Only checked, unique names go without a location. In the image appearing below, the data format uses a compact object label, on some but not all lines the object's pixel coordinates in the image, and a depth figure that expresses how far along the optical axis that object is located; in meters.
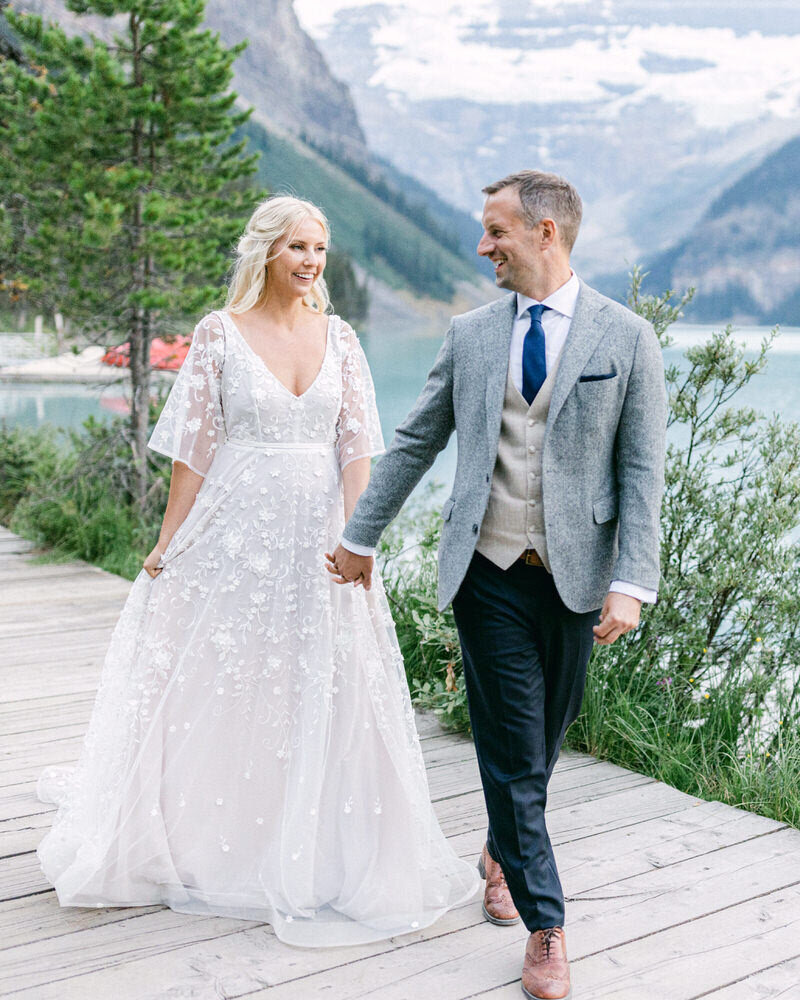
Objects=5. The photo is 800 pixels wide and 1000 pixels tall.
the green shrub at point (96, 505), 6.82
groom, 1.99
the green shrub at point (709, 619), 3.43
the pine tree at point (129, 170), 6.57
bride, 2.39
